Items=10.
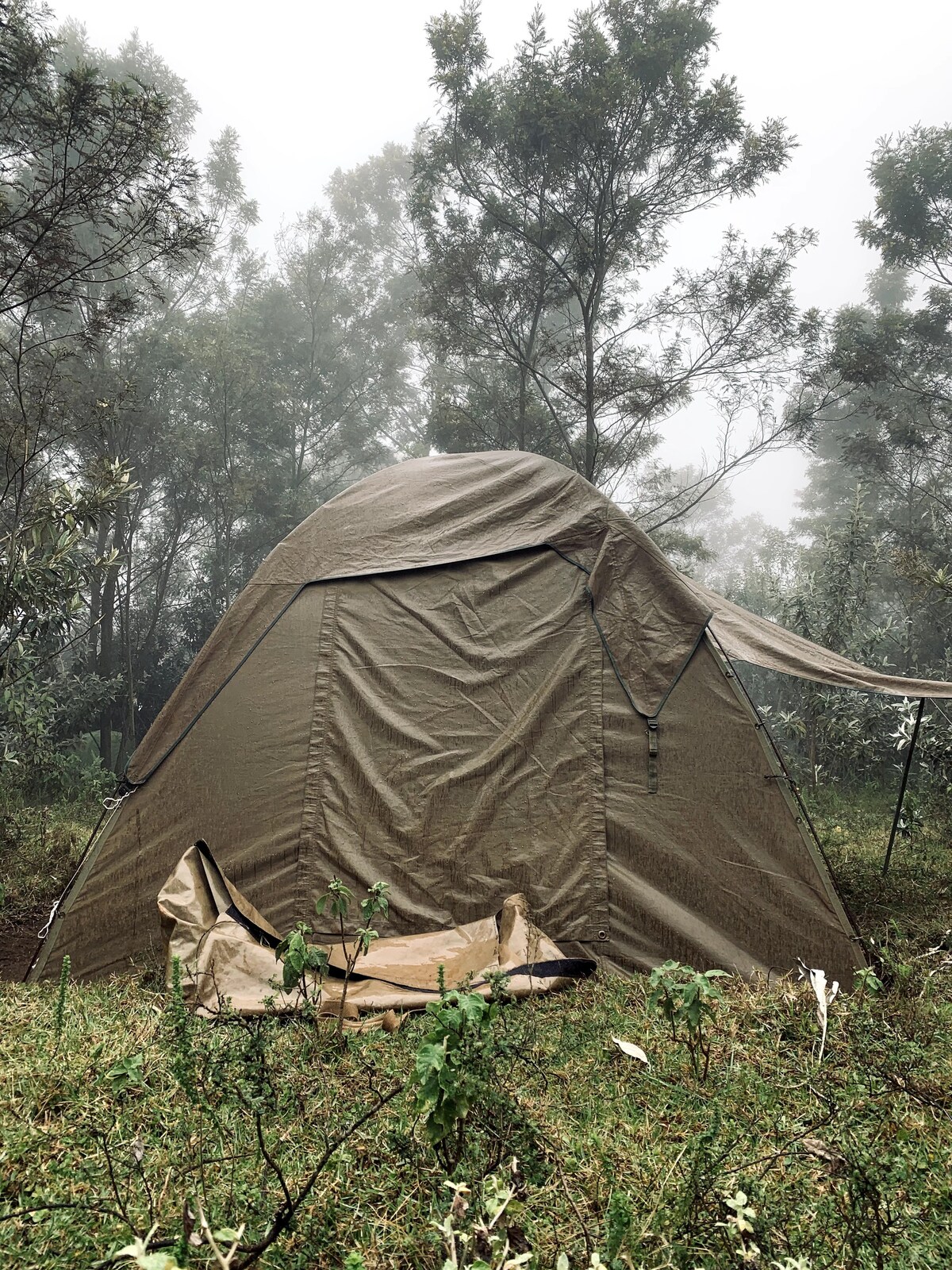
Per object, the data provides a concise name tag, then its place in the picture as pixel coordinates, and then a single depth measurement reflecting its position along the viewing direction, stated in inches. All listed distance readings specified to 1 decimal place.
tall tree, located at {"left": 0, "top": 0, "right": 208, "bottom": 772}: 171.6
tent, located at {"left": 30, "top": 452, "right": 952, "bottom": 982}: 120.9
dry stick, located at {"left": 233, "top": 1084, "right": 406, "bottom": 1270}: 41.9
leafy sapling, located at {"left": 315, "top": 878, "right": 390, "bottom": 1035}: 87.4
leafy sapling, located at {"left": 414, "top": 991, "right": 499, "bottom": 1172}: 52.9
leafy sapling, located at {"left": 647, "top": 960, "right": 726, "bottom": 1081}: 73.4
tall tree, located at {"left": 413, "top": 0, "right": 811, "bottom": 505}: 335.3
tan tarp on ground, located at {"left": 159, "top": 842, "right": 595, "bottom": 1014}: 99.7
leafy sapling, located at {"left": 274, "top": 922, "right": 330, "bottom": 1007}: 80.4
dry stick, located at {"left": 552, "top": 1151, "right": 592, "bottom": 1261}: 47.9
